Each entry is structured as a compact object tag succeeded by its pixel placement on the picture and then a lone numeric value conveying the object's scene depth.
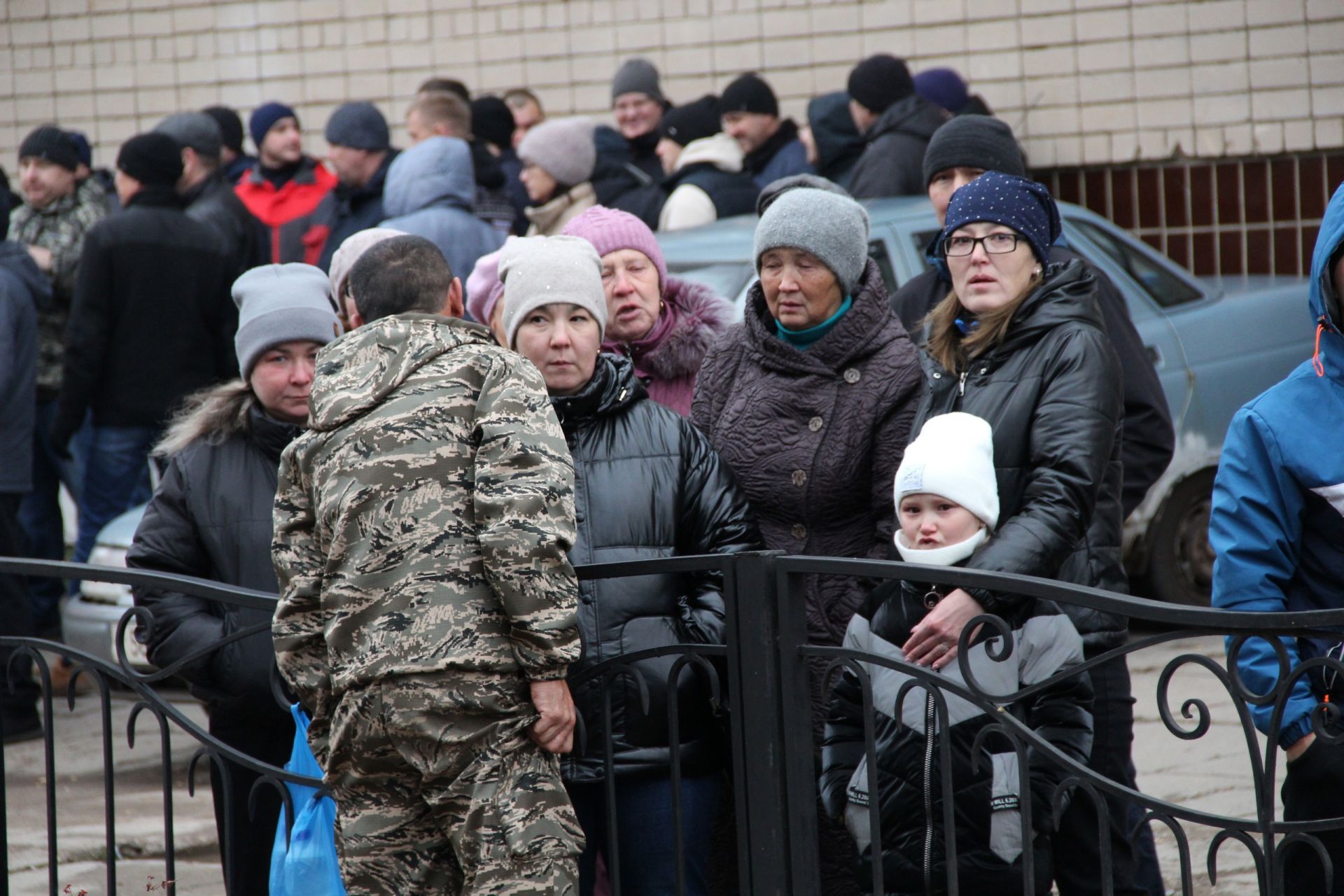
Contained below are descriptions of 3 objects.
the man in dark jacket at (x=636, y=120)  19.36
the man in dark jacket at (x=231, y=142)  21.58
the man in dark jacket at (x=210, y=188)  17.31
